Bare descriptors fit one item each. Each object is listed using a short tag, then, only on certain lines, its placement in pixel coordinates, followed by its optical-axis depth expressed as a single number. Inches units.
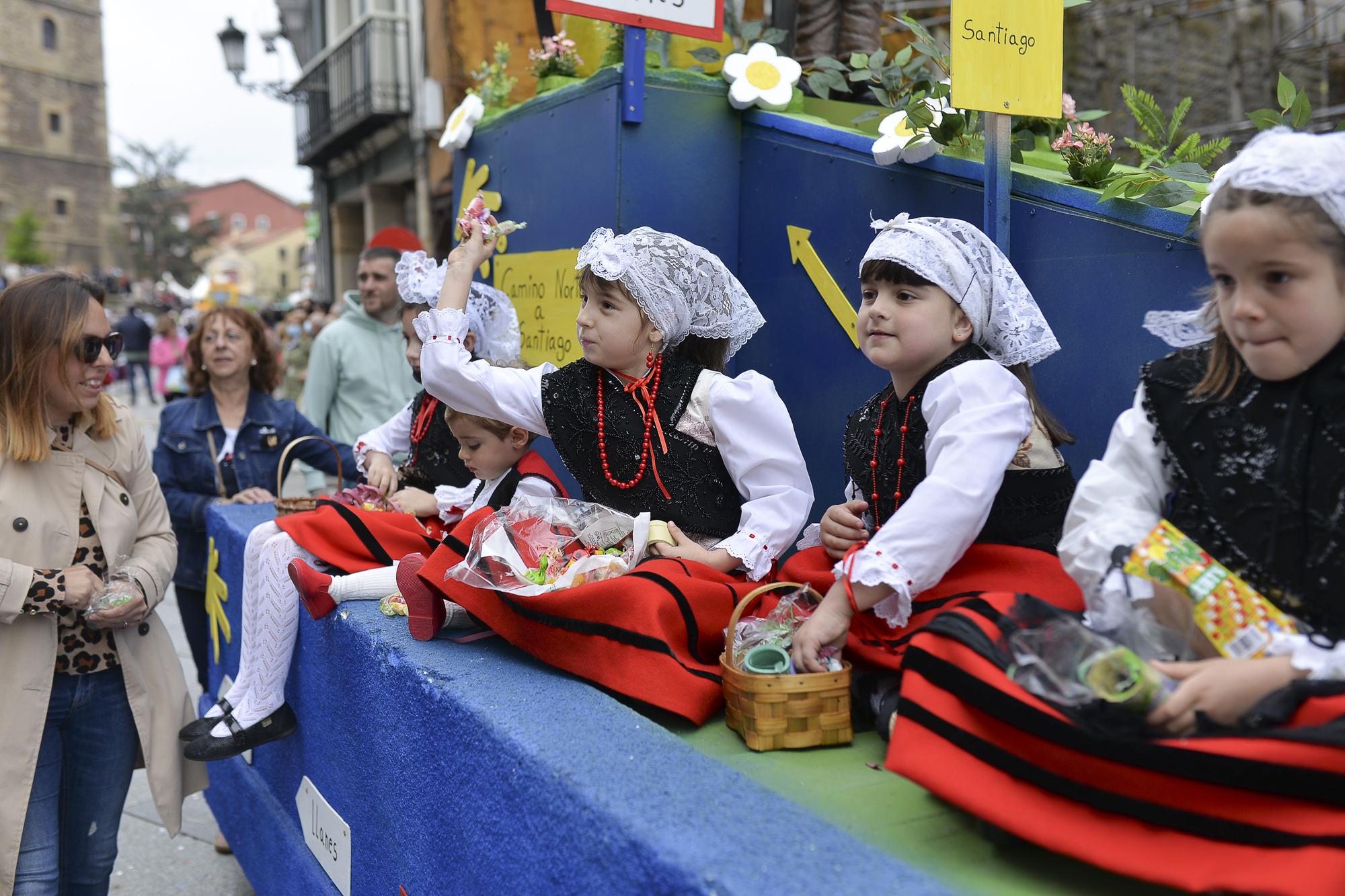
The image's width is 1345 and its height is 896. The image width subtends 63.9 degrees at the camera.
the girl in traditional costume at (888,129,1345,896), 50.7
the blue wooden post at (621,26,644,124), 145.6
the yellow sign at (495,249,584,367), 163.5
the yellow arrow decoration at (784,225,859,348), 136.9
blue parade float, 58.8
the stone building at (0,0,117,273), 1798.7
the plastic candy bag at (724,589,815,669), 82.0
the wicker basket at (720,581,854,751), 74.4
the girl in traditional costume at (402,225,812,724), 93.8
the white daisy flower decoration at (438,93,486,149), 191.2
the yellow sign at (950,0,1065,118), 99.3
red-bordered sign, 134.1
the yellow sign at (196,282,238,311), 347.3
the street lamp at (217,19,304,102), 602.5
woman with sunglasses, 111.3
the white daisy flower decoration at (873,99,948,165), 120.5
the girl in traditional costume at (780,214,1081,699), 75.8
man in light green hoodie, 207.5
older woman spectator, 172.7
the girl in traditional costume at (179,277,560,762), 112.8
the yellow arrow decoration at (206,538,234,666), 156.7
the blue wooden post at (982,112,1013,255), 107.0
